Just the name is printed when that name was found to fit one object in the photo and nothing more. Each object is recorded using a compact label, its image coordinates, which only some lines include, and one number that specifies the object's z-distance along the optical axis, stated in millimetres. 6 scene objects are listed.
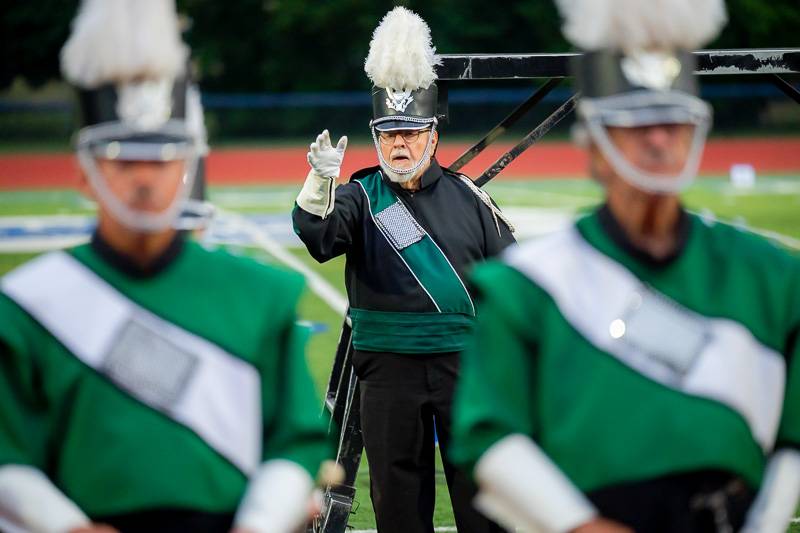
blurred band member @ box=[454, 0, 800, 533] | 5176
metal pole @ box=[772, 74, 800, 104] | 10383
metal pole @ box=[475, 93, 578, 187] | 10711
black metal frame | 10039
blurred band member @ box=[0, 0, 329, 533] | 5141
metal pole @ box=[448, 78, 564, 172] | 10758
